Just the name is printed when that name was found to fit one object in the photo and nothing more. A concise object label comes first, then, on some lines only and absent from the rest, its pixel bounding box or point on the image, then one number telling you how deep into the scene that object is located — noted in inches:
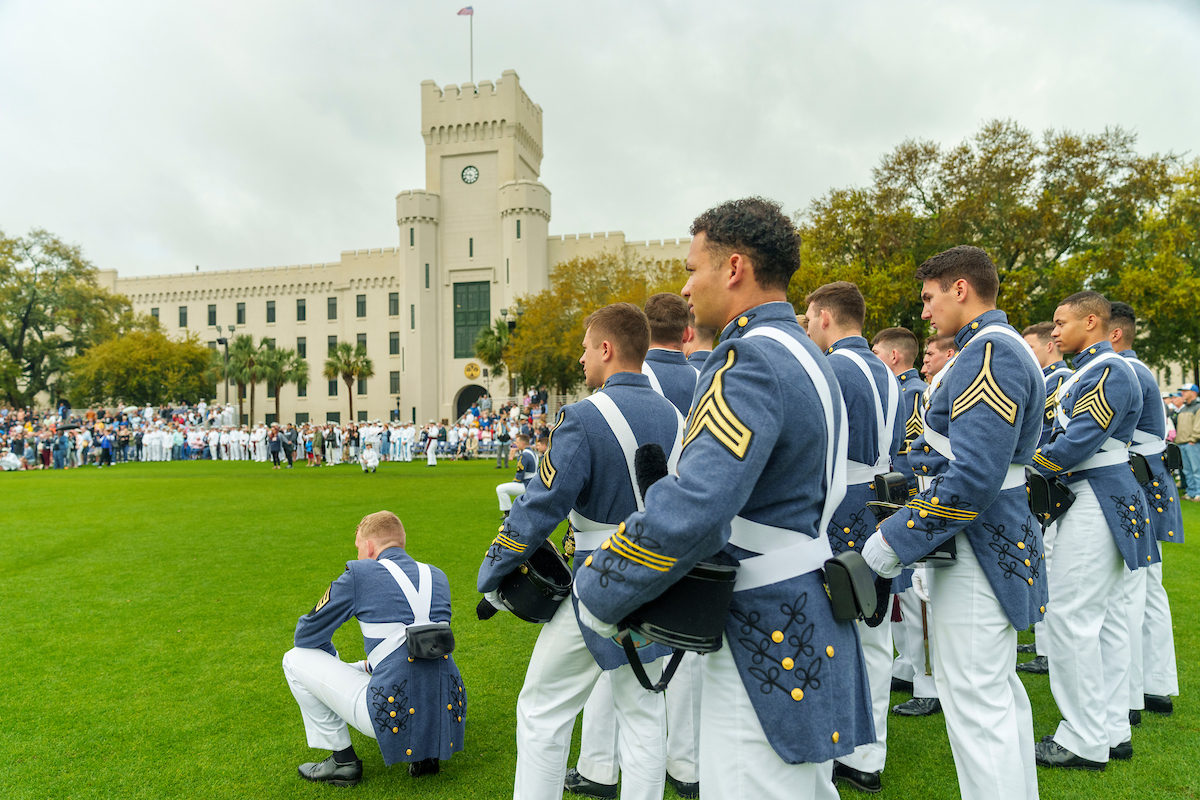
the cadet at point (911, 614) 188.7
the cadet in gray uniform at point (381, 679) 146.6
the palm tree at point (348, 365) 2365.3
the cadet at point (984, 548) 107.7
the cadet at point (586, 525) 112.5
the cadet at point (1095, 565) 150.7
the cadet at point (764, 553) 69.4
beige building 2241.6
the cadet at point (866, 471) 146.3
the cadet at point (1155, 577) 178.5
